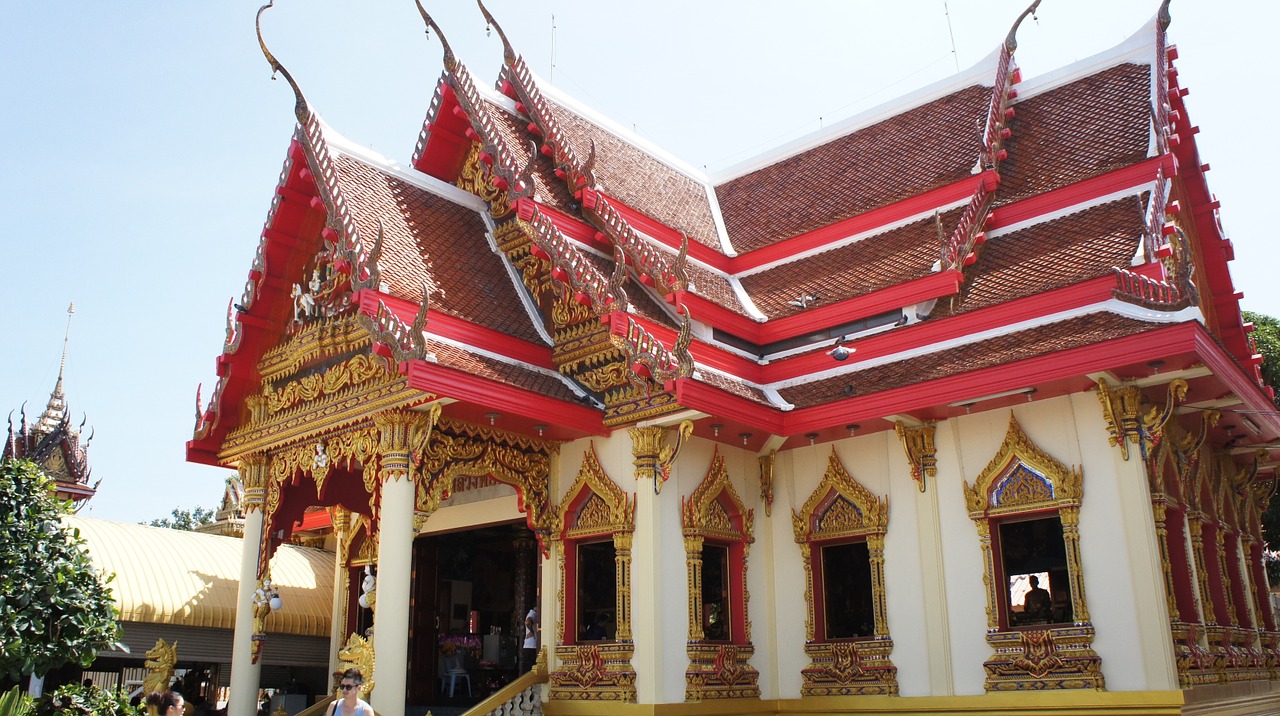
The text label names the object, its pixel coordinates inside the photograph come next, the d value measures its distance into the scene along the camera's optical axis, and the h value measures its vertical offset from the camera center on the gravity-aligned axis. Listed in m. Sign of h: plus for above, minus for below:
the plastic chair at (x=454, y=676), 12.34 -0.36
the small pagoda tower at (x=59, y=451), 17.95 +3.41
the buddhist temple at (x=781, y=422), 9.14 +2.04
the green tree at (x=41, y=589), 7.34 +0.44
